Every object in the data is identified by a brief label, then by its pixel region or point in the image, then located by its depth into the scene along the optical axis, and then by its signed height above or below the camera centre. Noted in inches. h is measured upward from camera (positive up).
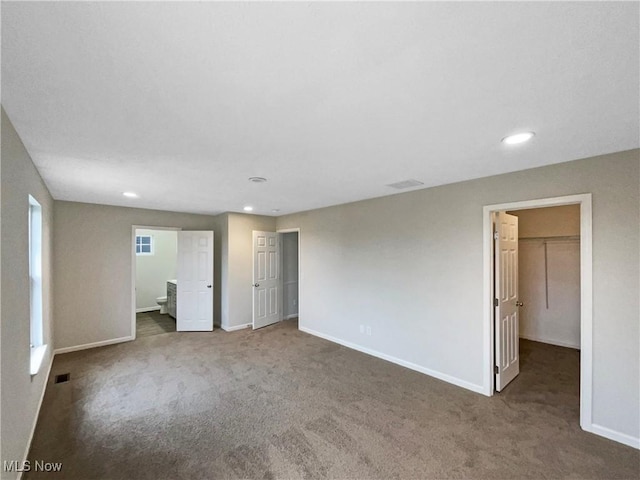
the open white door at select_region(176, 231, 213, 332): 210.8 -32.6
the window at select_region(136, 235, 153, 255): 280.7 -3.6
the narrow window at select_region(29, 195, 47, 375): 110.9 -14.9
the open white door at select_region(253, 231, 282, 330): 216.4 -32.3
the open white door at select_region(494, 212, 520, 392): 118.7 -28.3
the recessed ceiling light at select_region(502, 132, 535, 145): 73.7 +29.3
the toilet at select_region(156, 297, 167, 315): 273.6 -67.2
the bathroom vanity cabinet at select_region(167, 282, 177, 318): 253.8 -55.5
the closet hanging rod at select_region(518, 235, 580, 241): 172.0 +0.9
